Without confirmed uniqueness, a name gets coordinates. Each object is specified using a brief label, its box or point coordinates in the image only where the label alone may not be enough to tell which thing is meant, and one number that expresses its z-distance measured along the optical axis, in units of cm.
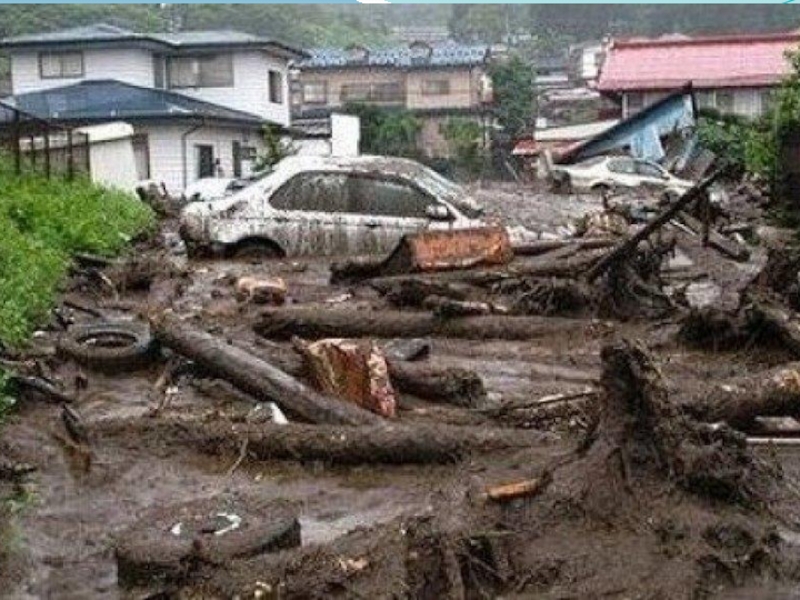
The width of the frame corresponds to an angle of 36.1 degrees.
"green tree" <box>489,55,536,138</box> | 5184
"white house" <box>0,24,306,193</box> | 3697
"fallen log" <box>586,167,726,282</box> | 941
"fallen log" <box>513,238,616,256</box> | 1296
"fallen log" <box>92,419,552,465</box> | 645
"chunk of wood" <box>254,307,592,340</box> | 999
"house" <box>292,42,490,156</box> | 5275
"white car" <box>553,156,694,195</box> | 2944
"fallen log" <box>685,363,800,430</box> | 664
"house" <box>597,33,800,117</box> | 3934
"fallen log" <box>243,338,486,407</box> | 772
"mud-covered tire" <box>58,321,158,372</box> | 900
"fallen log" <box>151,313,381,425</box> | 705
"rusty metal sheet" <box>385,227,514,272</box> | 1192
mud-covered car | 1434
